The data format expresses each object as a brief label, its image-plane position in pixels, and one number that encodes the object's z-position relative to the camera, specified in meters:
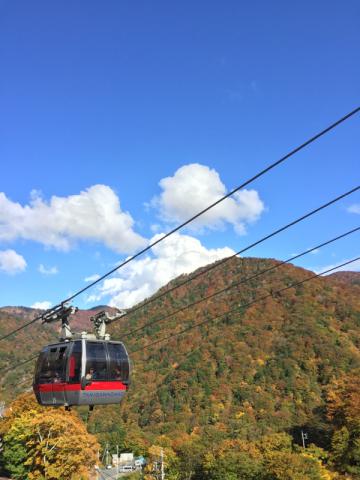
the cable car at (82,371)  17.39
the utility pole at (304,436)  83.80
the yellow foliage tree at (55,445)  59.09
